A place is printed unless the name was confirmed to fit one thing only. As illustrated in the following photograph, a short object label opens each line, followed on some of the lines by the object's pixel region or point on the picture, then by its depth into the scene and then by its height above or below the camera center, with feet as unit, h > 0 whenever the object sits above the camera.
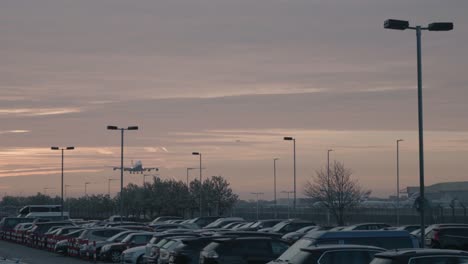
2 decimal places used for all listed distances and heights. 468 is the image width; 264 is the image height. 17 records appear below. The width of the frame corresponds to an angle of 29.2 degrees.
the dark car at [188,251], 93.25 -3.59
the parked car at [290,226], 174.91 -1.89
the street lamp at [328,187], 236.84 +7.78
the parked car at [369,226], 150.41 -1.65
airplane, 425.69 +22.52
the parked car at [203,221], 218.63 -1.10
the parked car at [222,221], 203.22 -1.16
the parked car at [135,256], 118.21 -5.16
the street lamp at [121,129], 224.12 +22.03
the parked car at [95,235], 146.82 -3.01
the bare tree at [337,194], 235.05 +6.01
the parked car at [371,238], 77.97 -1.94
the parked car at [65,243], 160.74 -4.75
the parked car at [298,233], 145.39 -2.86
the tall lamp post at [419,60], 94.68 +16.63
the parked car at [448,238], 130.21 -3.20
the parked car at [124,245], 130.31 -4.08
